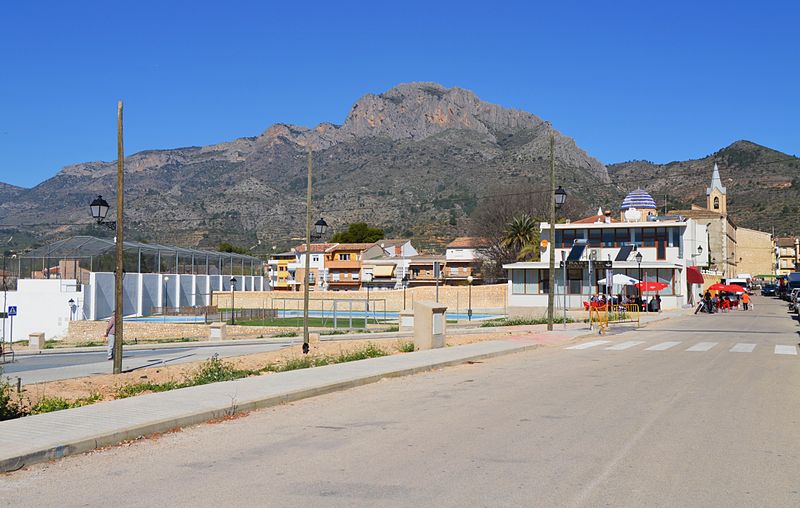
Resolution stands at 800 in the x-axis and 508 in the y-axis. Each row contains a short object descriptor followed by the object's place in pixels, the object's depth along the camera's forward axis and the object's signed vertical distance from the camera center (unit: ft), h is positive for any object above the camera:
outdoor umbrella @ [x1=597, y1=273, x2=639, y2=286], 142.86 -0.51
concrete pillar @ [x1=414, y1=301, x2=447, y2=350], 70.03 -4.14
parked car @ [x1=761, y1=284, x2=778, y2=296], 325.93 -6.29
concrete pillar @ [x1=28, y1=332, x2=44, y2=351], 129.29 -9.83
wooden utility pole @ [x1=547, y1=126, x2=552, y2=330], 101.15 +5.30
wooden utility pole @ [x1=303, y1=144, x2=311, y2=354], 84.22 -0.34
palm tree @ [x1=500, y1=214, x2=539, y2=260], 258.98 +15.76
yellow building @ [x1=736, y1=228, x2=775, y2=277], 444.55 +14.59
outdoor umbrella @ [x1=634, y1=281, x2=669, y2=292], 163.94 -1.96
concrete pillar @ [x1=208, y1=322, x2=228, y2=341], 132.87 -8.86
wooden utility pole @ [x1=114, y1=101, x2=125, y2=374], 62.75 -0.14
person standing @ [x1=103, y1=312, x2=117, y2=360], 78.14 -5.41
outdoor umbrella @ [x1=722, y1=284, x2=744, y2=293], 186.59 -3.02
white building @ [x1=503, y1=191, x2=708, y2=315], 181.37 +3.94
